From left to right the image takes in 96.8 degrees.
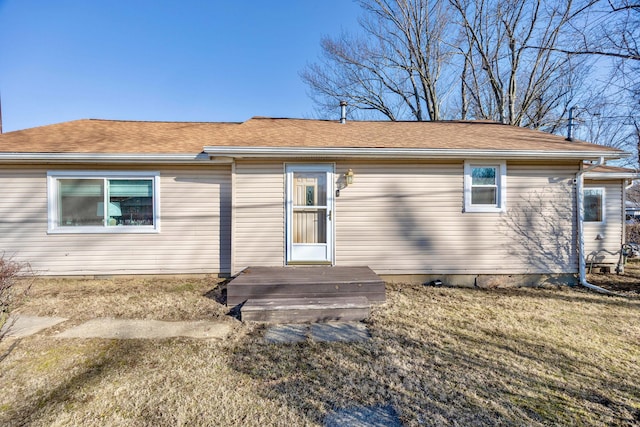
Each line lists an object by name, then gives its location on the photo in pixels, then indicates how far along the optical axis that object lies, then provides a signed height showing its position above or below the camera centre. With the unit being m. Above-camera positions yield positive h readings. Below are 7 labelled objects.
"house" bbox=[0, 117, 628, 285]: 5.53 -0.02
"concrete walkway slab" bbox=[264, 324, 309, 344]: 3.34 -1.53
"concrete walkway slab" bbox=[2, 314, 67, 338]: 3.42 -1.49
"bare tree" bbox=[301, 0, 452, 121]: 15.55 +8.53
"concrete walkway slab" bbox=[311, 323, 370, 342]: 3.36 -1.53
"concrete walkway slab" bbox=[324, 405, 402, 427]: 2.02 -1.52
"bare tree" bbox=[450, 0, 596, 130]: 13.86 +7.61
